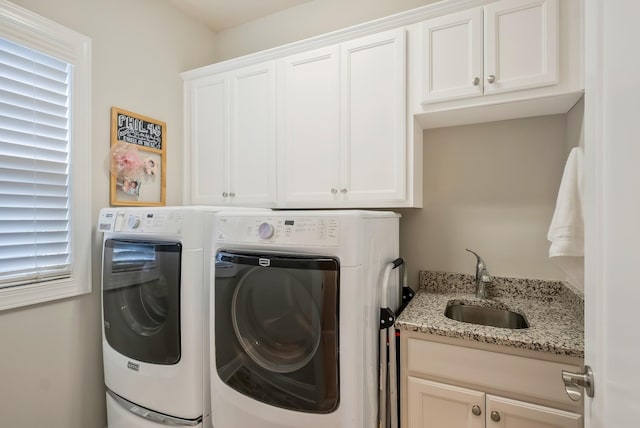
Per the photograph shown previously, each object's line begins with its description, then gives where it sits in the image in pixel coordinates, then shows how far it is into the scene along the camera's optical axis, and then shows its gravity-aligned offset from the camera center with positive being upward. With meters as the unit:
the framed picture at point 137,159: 1.97 +0.35
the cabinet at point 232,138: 2.11 +0.52
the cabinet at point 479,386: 1.20 -0.68
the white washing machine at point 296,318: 1.22 -0.42
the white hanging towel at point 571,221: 1.35 -0.02
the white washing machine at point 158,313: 1.50 -0.48
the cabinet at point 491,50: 1.43 +0.77
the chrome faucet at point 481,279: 1.81 -0.35
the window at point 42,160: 1.53 +0.27
